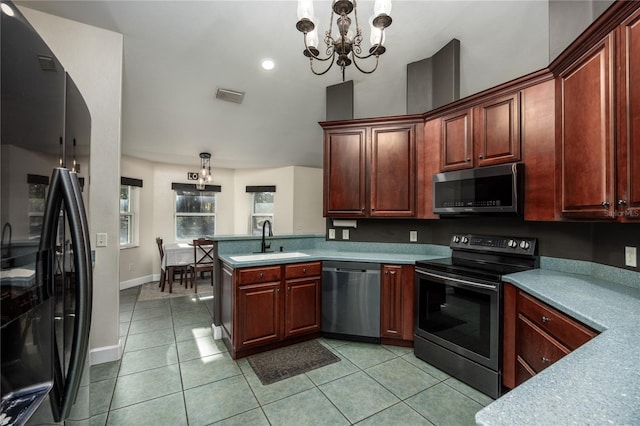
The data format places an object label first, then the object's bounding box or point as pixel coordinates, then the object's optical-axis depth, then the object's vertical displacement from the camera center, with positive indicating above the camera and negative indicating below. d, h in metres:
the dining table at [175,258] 4.94 -0.78
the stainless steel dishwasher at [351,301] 2.80 -0.87
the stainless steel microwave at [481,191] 2.18 +0.20
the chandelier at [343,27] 1.60 +1.10
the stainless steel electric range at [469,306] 2.04 -0.73
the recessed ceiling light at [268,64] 3.08 +1.66
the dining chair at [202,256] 4.91 -0.75
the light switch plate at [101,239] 2.43 -0.21
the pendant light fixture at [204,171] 5.24 +0.84
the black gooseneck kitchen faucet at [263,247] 3.19 -0.37
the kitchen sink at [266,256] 2.71 -0.43
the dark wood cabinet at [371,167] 3.01 +0.53
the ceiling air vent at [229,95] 3.70 +1.59
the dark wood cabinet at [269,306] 2.56 -0.87
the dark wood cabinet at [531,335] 1.38 -0.68
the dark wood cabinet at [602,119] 1.33 +0.52
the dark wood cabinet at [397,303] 2.71 -0.85
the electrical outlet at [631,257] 1.69 -0.25
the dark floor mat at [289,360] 2.34 -1.31
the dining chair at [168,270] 4.88 -0.99
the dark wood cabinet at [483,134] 2.25 +0.69
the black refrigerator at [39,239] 0.55 -0.06
